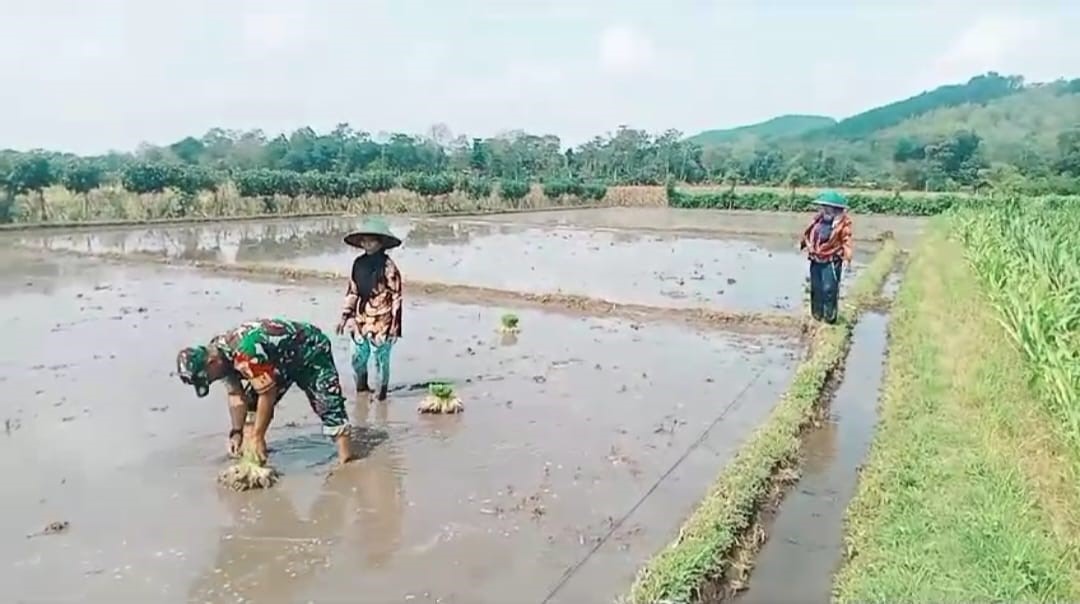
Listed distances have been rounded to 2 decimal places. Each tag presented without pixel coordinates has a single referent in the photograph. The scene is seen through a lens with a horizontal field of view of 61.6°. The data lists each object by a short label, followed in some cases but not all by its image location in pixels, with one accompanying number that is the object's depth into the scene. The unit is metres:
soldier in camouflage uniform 5.48
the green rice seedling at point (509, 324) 11.11
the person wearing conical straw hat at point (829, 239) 10.38
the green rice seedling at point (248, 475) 5.54
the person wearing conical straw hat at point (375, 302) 7.53
